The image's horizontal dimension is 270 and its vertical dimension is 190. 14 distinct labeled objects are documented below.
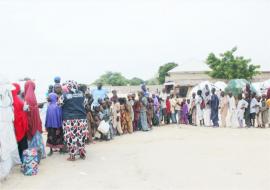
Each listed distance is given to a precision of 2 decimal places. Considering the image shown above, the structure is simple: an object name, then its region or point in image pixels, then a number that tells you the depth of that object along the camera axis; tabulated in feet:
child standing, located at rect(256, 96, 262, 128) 50.26
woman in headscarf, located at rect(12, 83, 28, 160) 26.40
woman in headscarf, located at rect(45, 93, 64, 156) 30.30
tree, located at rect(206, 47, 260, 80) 129.29
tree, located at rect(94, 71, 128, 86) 236.84
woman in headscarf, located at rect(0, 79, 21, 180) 23.13
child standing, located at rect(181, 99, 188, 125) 54.90
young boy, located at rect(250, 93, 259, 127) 50.08
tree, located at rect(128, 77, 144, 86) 251.33
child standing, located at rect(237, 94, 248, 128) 50.37
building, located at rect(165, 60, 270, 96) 132.98
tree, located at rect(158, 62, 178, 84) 199.41
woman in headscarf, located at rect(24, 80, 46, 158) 28.09
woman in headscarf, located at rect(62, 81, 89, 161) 28.91
